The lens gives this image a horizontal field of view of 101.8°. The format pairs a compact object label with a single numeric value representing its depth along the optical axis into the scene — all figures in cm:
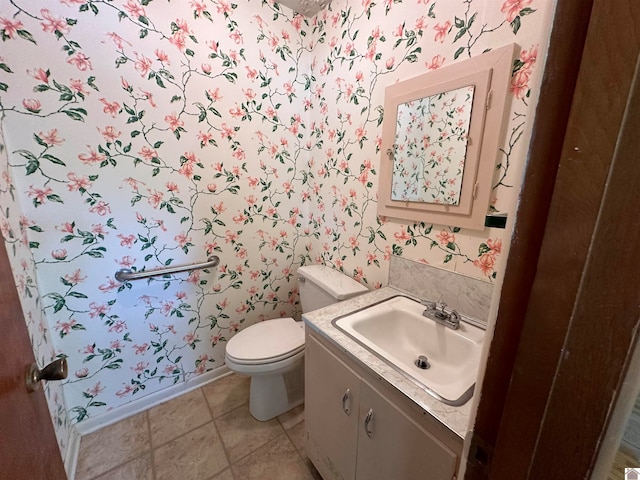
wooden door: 47
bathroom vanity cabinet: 67
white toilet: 134
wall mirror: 91
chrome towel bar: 130
